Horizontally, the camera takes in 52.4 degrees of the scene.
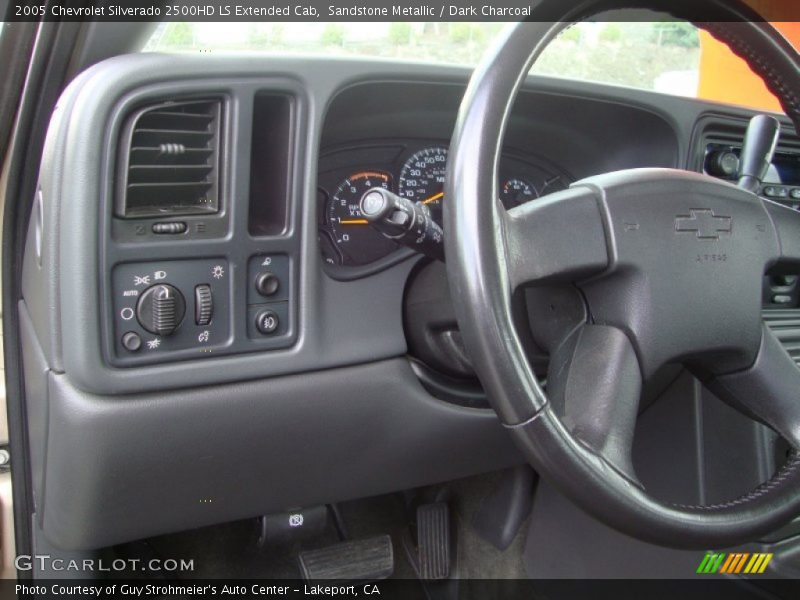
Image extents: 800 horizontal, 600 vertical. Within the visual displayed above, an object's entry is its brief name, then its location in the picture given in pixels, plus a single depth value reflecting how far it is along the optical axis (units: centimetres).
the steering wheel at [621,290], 84
